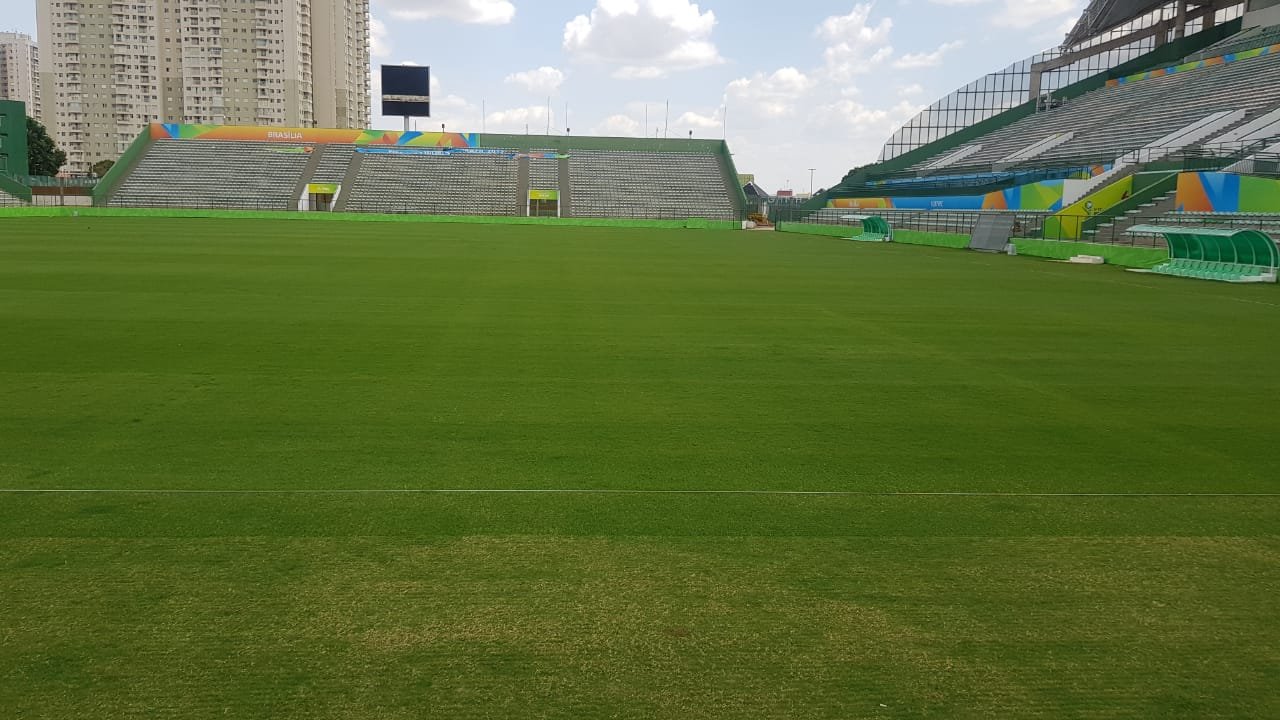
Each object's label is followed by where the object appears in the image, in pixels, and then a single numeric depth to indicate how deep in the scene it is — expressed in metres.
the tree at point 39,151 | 91.75
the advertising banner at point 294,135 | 76.56
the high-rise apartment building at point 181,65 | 141.12
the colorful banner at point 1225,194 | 28.84
